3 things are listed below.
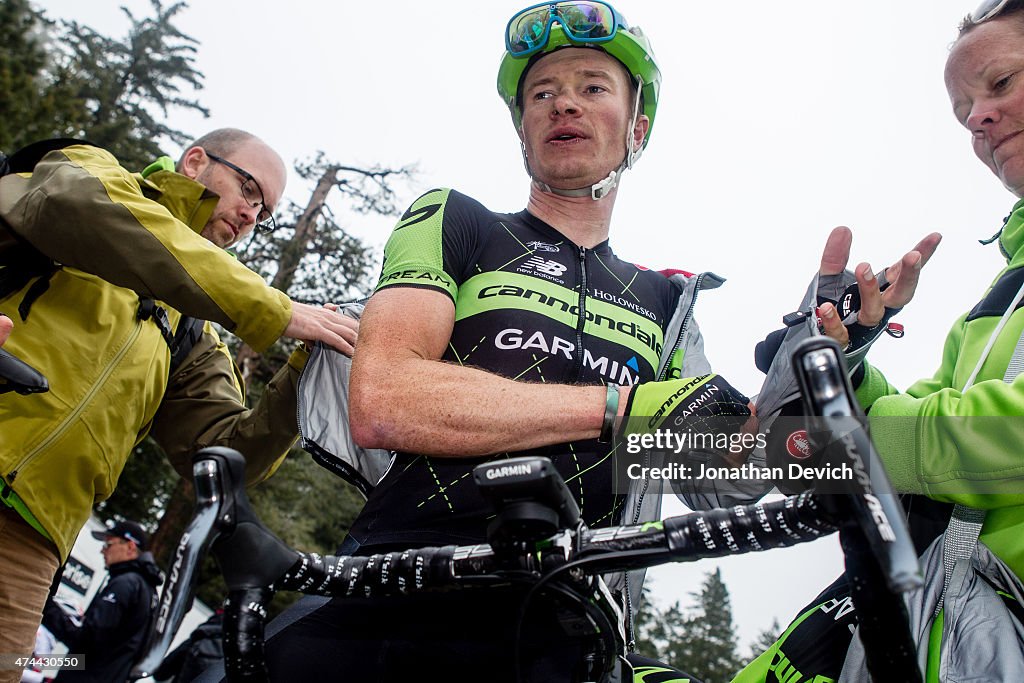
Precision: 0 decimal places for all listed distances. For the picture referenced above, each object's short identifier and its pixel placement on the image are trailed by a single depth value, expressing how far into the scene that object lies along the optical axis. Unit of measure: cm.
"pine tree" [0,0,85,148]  1839
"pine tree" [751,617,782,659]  4968
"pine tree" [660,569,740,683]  4269
